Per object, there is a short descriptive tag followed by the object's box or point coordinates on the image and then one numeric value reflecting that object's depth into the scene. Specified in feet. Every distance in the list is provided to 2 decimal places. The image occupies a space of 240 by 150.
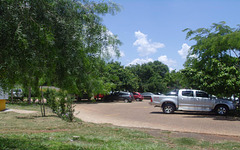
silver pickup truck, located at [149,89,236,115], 53.06
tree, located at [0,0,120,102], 14.08
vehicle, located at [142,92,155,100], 156.35
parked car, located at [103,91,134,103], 116.98
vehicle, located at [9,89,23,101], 102.66
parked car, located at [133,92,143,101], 133.18
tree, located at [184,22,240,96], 45.47
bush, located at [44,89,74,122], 37.33
